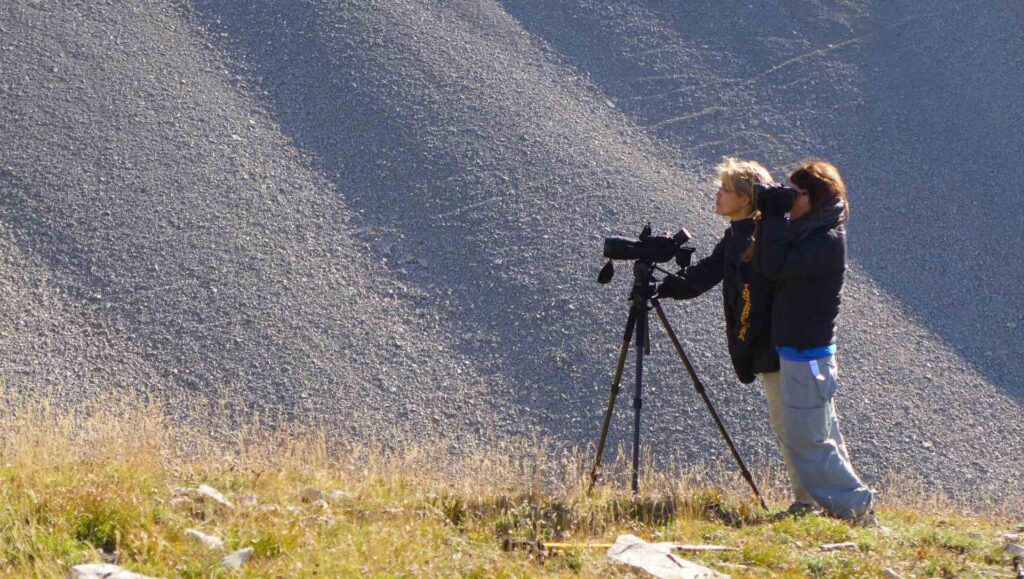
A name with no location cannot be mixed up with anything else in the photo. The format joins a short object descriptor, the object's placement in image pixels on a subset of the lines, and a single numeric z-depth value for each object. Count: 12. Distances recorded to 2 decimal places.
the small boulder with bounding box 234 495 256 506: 9.85
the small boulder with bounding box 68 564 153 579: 7.58
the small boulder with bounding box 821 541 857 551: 9.45
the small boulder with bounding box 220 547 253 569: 8.10
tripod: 11.32
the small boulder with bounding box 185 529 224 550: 8.41
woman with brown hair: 10.12
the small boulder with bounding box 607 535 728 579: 8.38
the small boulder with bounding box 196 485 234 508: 9.62
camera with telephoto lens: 11.26
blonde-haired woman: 10.79
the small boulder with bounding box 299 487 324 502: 10.52
